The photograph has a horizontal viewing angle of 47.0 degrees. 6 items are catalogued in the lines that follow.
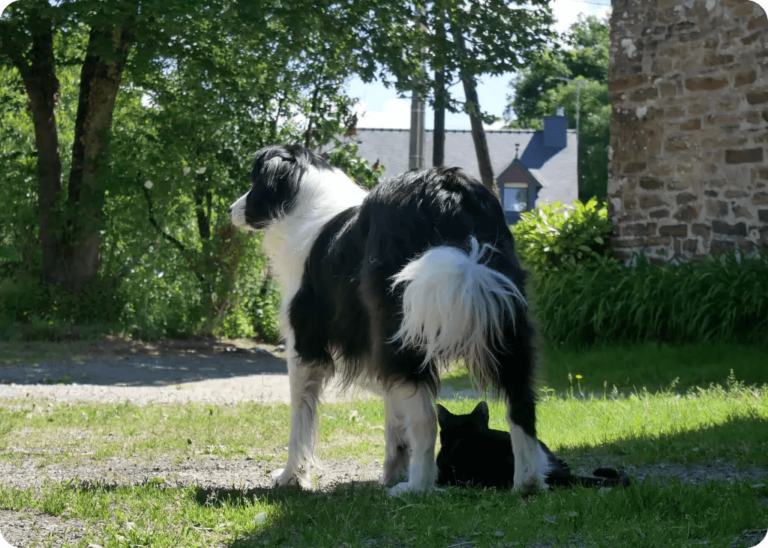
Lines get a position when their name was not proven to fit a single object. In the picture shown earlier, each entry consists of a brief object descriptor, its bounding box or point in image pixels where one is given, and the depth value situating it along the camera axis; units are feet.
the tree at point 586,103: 158.40
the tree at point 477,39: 43.73
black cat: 14.64
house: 133.90
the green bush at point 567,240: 40.16
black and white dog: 12.71
